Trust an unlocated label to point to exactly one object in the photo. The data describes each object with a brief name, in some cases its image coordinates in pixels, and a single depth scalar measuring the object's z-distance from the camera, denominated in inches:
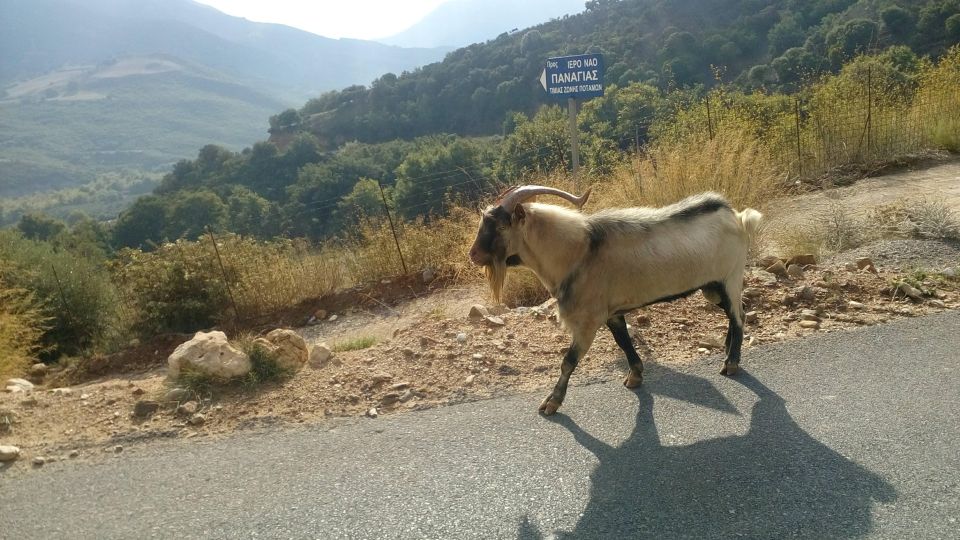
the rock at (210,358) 210.2
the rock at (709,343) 206.7
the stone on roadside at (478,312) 261.3
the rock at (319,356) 225.3
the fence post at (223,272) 414.6
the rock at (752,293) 234.0
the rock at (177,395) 202.5
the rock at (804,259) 272.0
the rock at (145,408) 198.8
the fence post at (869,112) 480.0
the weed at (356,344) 265.6
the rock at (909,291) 224.2
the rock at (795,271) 255.1
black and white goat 173.2
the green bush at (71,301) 450.3
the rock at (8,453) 176.6
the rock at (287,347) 220.5
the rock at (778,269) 256.7
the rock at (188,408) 195.3
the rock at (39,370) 364.8
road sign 340.2
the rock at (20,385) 248.3
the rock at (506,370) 203.6
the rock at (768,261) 272.5
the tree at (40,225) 1375.5
